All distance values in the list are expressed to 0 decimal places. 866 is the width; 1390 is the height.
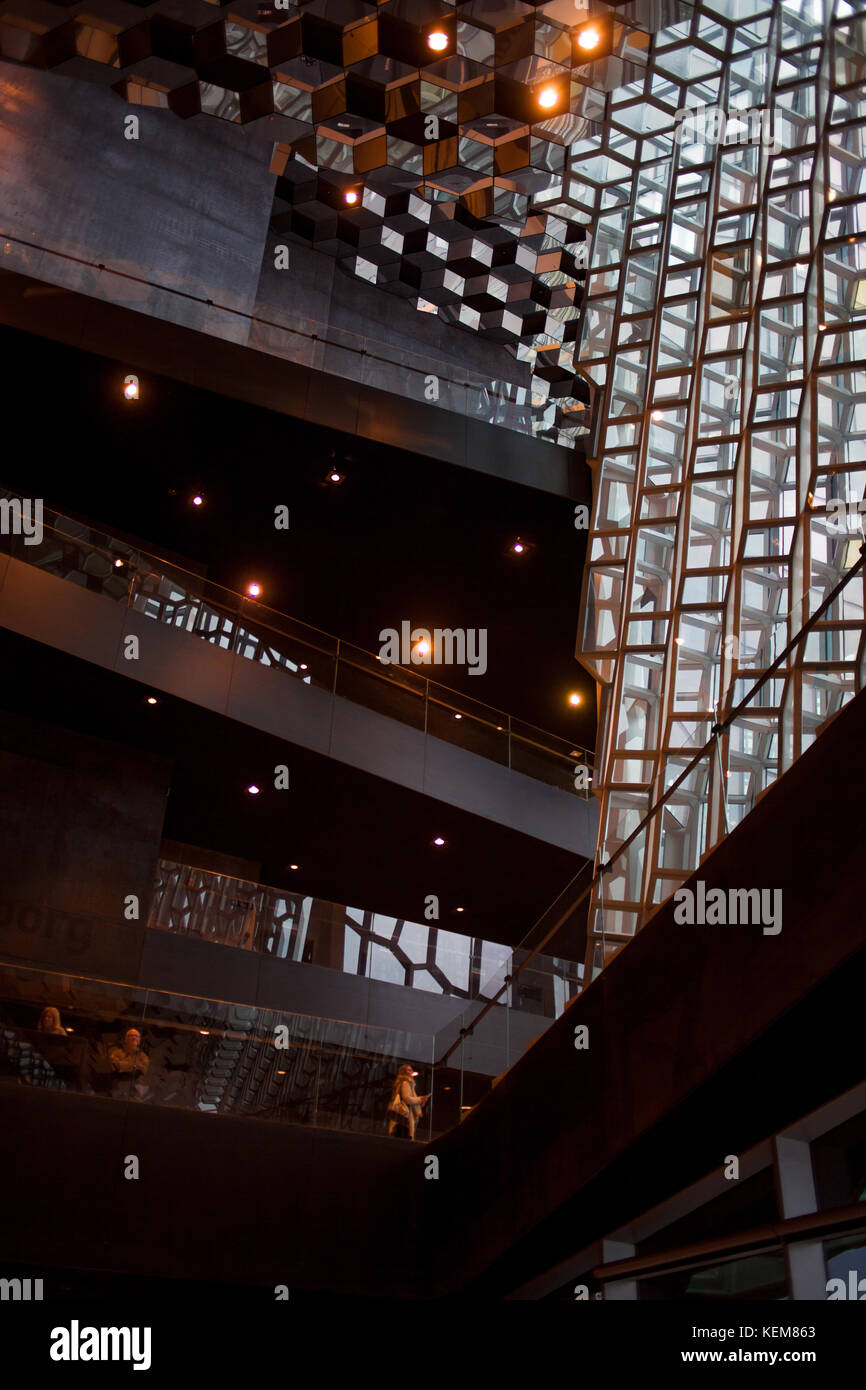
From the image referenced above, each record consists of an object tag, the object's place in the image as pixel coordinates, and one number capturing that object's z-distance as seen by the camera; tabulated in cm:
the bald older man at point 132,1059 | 1149
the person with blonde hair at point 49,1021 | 1126
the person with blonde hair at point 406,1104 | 1251
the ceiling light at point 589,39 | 1404
